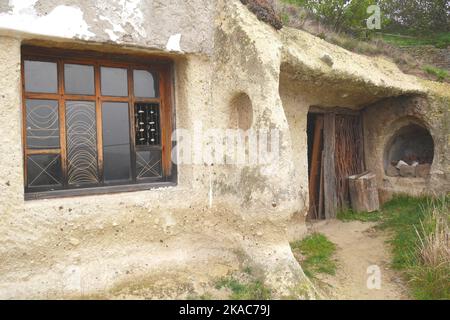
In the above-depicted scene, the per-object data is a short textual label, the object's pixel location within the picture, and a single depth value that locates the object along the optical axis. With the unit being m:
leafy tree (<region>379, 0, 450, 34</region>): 13.07
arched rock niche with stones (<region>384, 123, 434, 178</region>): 6.77
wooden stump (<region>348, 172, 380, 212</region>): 6.54
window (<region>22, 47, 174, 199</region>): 3.36
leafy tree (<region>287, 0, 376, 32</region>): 9.58
